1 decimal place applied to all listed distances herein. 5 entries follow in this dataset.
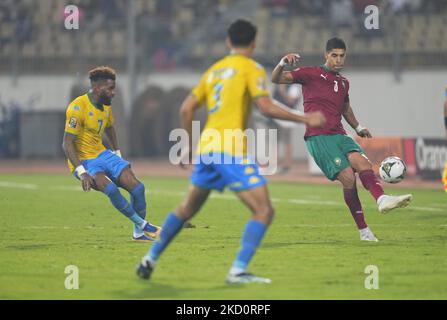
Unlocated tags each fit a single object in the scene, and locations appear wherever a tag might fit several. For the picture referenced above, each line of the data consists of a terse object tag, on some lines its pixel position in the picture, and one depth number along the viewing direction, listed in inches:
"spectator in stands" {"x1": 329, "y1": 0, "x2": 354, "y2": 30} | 1262.3
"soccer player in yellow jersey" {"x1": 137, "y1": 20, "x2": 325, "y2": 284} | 376.5
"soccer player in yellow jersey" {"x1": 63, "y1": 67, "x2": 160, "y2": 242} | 522.0
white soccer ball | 569.0
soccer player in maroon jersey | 528.4
